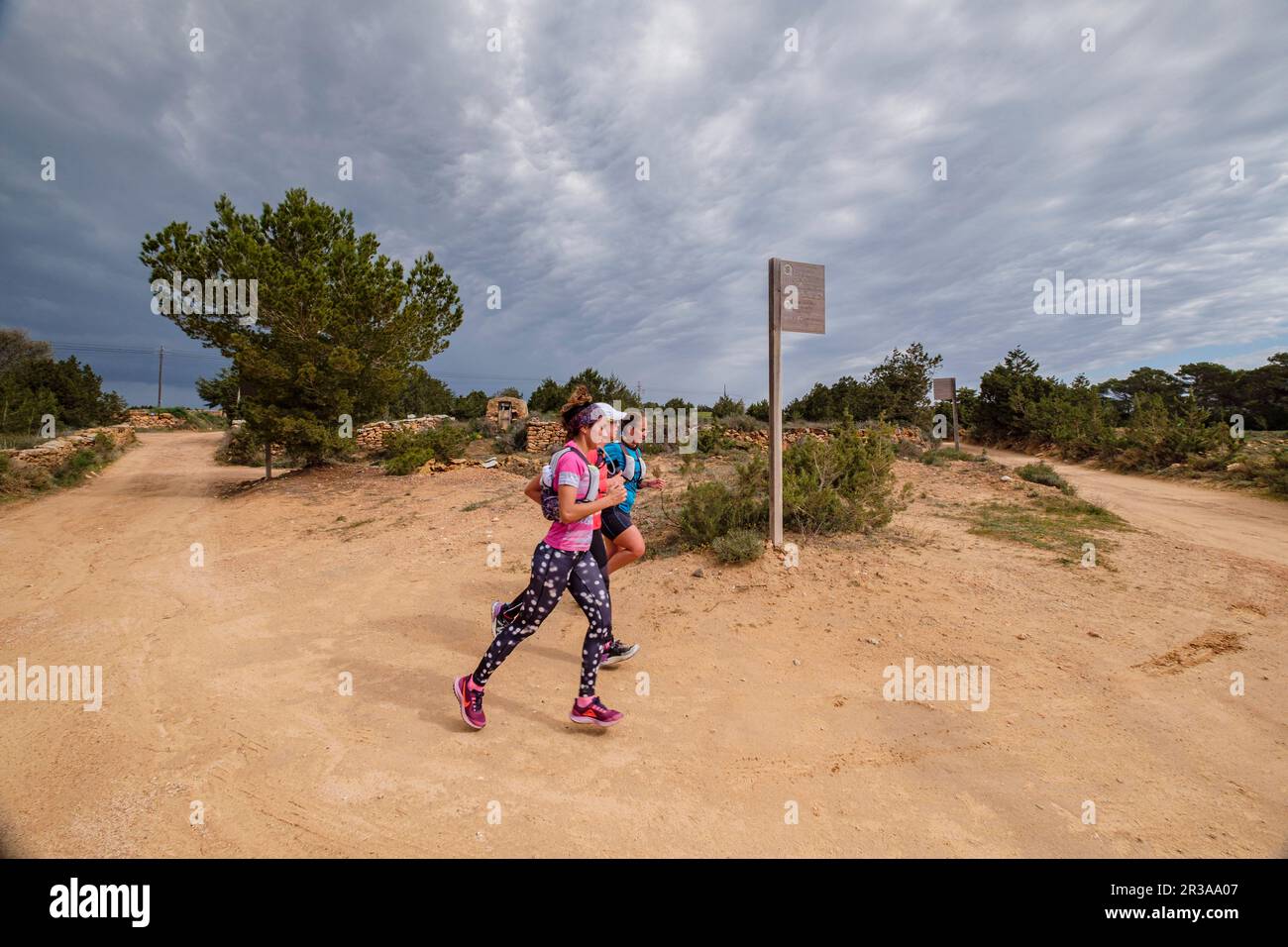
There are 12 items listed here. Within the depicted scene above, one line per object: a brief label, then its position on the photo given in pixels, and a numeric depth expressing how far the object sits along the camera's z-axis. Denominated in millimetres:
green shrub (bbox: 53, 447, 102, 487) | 15695
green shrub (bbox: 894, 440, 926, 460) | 17656
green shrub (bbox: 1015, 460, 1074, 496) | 12280
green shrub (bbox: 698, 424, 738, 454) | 17438
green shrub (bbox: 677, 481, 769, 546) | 6738
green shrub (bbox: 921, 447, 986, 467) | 16547
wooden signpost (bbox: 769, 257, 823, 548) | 6148
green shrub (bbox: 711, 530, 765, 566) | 6129
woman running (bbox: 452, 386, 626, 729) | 3277
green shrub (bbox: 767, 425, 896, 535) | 6941
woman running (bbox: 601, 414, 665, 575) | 4074
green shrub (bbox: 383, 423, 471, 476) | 15672
